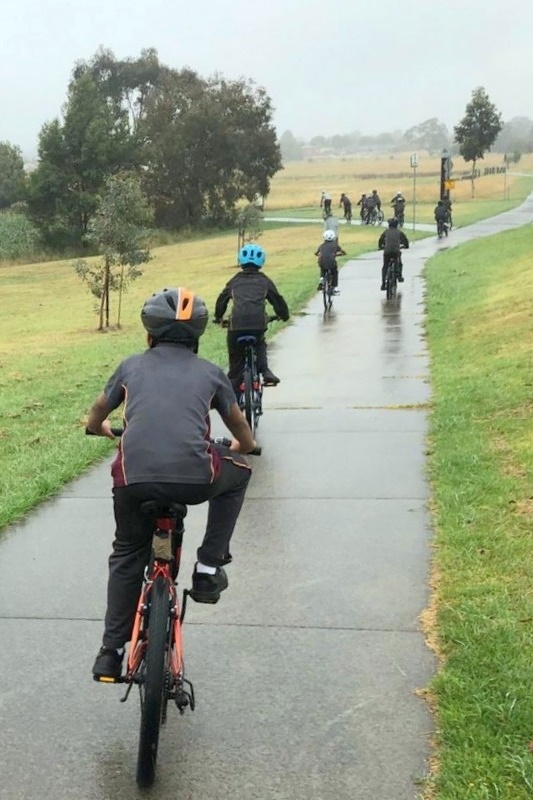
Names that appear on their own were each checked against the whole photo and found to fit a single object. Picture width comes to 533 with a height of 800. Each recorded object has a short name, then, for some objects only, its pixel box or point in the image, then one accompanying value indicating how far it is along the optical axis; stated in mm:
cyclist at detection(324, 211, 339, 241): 33469
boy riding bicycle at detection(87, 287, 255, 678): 3213
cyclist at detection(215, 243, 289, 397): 7926
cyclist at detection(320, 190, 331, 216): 46016
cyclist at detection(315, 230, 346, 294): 17094
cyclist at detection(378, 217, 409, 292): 18656
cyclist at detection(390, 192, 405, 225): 37059
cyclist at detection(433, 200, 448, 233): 34969
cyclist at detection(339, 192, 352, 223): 50606
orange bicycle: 3033
